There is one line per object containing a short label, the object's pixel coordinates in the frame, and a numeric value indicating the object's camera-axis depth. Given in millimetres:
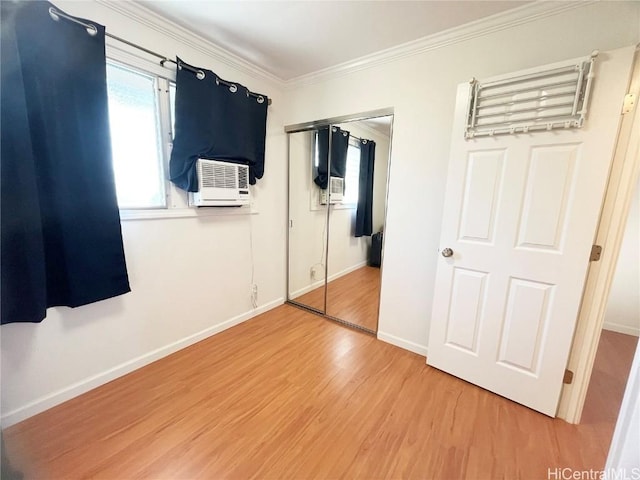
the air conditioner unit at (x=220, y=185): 2012
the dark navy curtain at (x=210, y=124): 1880
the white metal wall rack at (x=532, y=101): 1333
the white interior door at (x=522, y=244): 1350
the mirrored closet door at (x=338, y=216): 2467
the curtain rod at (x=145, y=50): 1324
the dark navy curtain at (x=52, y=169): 1243
